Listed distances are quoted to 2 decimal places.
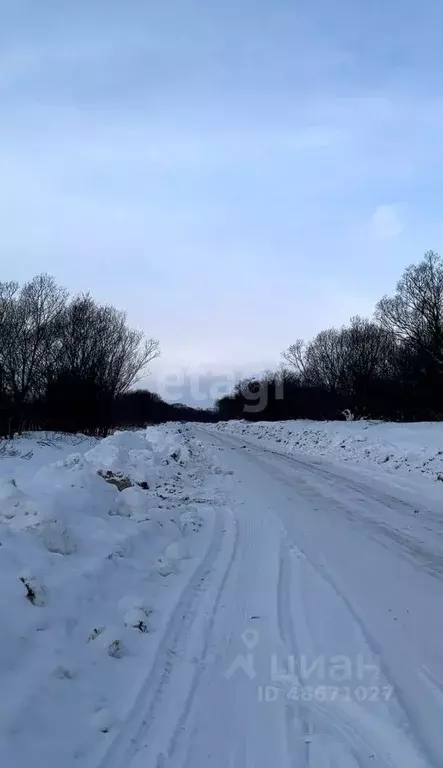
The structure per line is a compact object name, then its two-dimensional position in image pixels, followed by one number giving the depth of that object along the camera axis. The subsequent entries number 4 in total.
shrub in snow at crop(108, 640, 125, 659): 4.23
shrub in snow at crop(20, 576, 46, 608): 4.54
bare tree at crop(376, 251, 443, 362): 45.75
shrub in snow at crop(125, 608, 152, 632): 4.73
